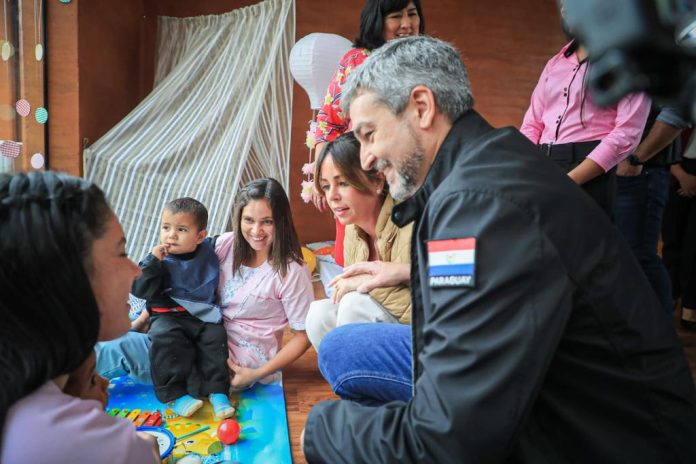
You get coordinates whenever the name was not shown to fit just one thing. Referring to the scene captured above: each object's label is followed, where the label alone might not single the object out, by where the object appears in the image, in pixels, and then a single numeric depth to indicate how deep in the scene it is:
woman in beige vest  1.64
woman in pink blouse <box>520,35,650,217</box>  1.88
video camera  0.45
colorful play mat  1.67
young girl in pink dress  2.15
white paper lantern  3.63
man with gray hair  0.74
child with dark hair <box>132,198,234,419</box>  2.00
